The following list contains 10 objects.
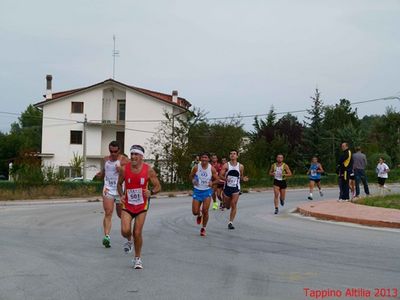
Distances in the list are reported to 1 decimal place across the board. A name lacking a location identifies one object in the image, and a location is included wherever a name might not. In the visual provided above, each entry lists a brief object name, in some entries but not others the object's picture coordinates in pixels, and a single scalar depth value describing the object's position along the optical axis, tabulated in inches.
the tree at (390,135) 2386.8
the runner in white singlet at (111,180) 430.6
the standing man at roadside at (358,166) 841.5
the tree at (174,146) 1417.3
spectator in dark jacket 776.9
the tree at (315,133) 2364.7
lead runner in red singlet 346.0
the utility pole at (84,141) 2090.1
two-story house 2268.7
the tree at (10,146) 2935.5
